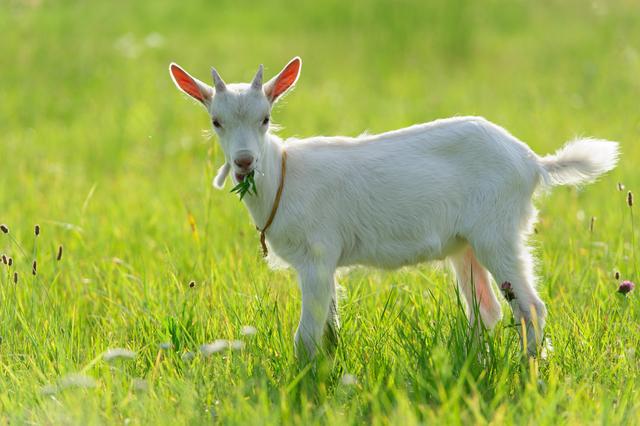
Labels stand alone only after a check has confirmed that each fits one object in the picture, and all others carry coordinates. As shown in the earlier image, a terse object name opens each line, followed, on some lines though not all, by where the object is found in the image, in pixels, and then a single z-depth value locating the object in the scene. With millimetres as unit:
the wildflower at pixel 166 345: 8609
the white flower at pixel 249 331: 8481
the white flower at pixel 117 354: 8203
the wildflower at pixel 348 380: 7762
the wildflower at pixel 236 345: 8305
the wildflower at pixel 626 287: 8922
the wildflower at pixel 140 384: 8015
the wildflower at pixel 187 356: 8586
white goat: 9359
